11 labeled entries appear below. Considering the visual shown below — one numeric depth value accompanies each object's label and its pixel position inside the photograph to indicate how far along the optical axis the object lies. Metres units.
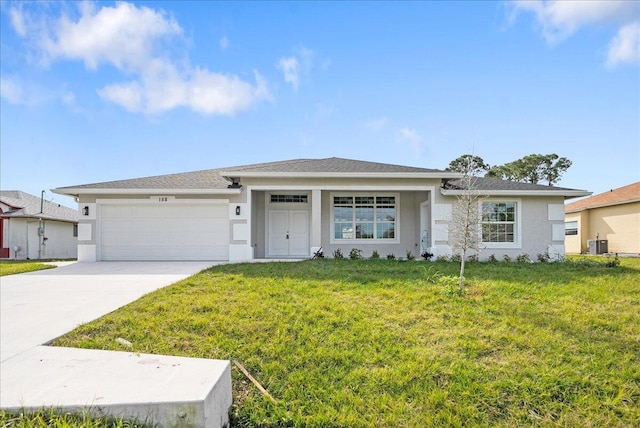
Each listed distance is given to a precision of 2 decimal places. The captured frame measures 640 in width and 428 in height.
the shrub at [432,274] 8.07
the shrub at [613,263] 11.01
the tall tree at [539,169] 36.94
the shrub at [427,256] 12.96
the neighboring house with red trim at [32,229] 20.59
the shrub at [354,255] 12.59
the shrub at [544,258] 13.27
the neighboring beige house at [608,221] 19.05
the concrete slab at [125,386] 2.77
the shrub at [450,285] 6.78
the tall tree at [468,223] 7.53
